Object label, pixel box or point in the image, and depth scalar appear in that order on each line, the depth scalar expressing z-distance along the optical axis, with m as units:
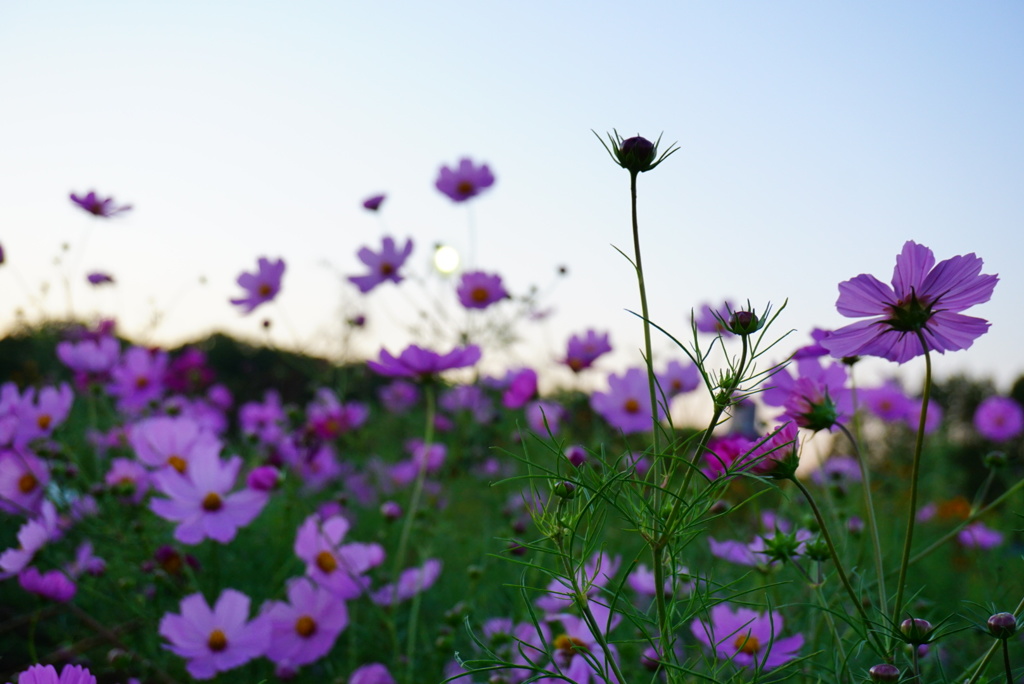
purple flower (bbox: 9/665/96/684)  0.44
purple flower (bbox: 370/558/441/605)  1.01
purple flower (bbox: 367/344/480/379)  0.93
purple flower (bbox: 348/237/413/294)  1.49
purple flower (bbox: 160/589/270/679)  0.80
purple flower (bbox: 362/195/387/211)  1.56
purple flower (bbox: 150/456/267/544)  0.93
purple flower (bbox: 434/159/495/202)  1.66
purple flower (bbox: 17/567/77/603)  0.86
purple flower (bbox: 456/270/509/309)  1.46
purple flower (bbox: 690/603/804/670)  0.65
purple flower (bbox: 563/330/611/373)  1.38
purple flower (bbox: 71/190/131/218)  1.60
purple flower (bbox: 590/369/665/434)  1.29
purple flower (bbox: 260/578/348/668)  0.90
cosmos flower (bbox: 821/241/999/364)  0.46
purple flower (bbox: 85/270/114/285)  1.86
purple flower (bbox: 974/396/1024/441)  2.12
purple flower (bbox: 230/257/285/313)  1.42
